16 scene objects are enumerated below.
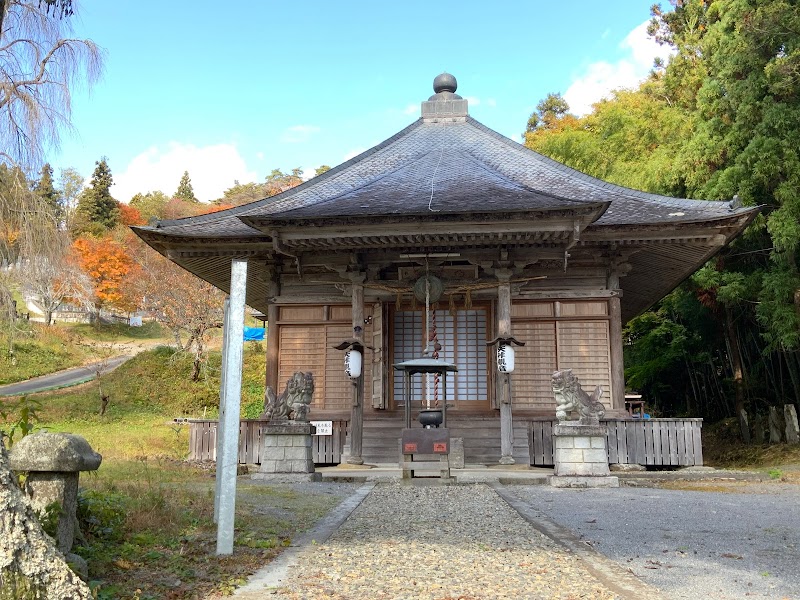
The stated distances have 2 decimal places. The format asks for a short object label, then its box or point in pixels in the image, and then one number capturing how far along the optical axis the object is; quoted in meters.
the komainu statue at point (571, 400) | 9.43
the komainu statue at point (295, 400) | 10.01
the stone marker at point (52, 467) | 3.41
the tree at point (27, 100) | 12.59
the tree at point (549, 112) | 38.98
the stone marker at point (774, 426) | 17.47
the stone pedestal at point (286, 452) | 9.88
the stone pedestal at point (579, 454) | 9.30
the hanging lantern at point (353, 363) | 11.26
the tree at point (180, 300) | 26.70
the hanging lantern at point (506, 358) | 10.97
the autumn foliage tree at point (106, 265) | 32.66
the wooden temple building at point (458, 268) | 10.77
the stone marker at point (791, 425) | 16.62
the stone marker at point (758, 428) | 18.62
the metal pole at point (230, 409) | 4.20
